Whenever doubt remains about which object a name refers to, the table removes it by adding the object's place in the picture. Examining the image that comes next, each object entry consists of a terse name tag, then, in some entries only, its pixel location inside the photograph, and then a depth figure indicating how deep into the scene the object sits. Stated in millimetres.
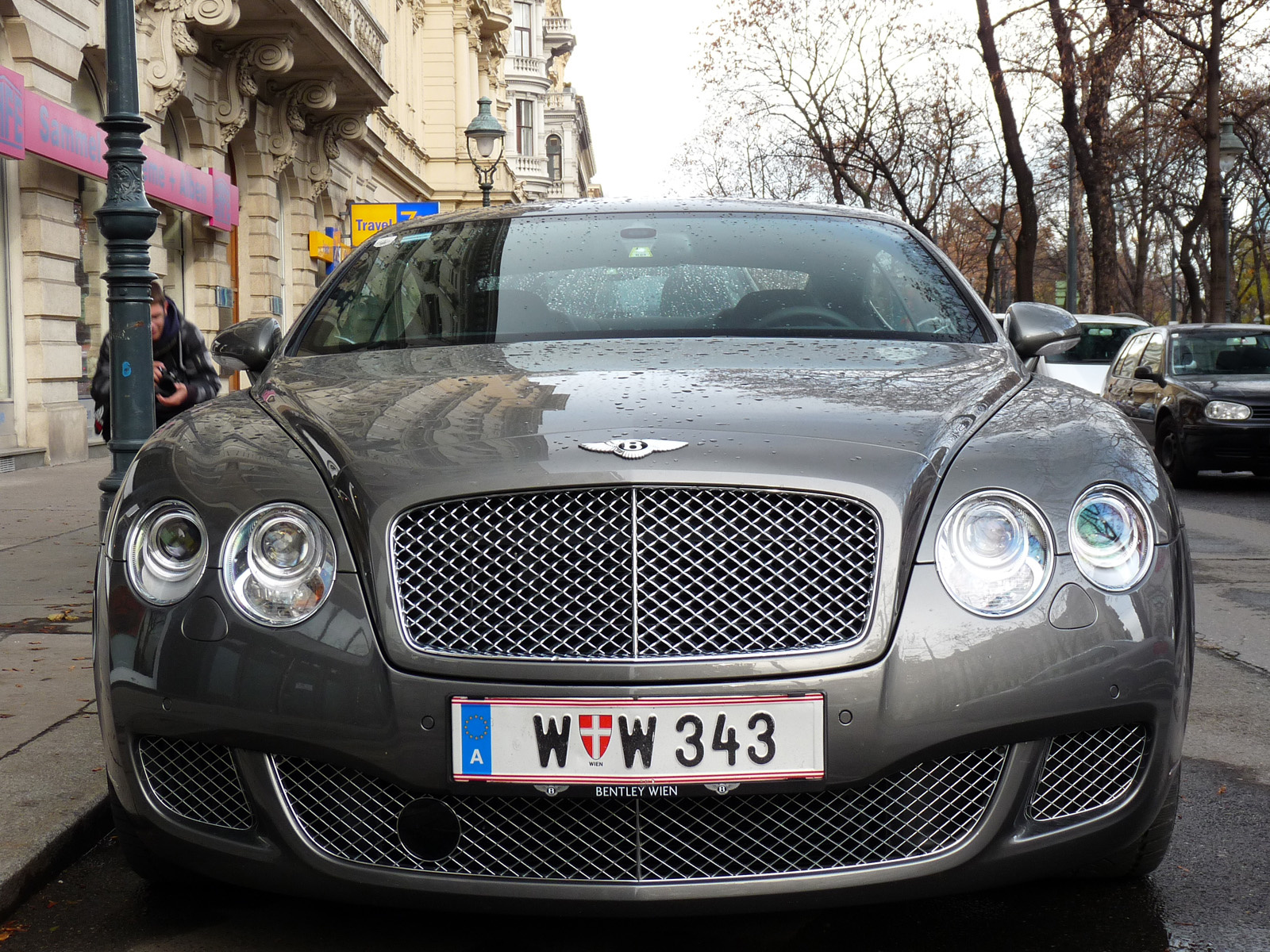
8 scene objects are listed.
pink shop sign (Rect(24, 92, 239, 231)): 13805
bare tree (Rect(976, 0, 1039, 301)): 25047
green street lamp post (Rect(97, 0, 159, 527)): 6172
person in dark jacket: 8359
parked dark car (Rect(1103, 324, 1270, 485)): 13148
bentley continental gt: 2457
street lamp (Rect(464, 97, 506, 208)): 24359
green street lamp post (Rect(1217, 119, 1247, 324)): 23547
